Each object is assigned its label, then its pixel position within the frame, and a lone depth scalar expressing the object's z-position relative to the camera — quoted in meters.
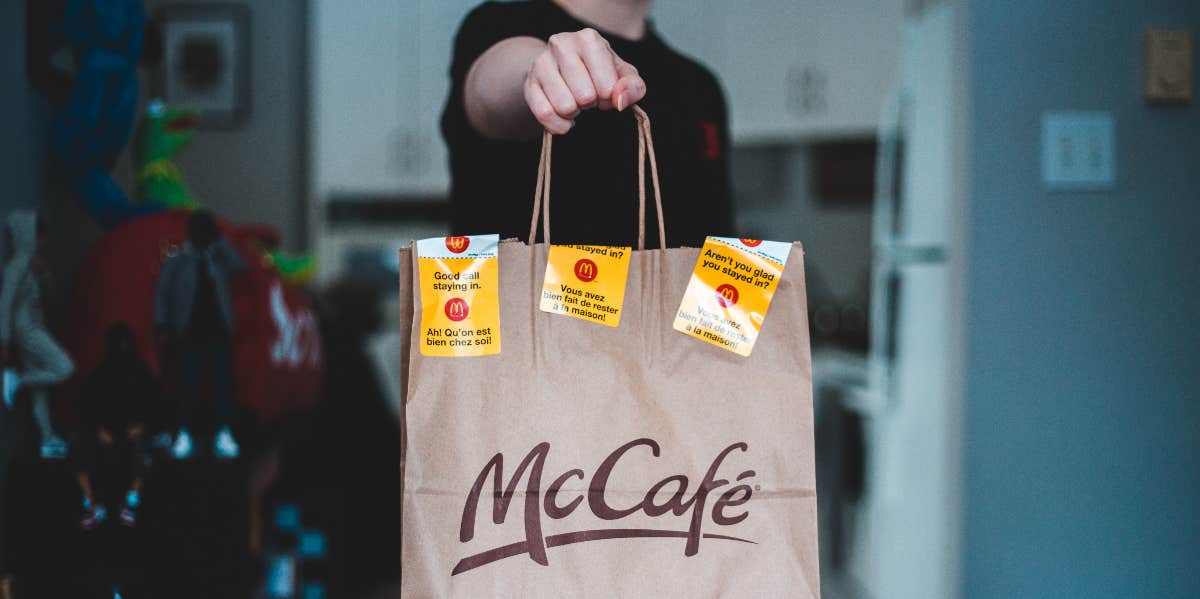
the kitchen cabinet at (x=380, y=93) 3.49
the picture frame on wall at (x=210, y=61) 2.53
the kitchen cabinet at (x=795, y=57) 3.43
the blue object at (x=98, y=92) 1.02
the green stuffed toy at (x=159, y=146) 1.27
